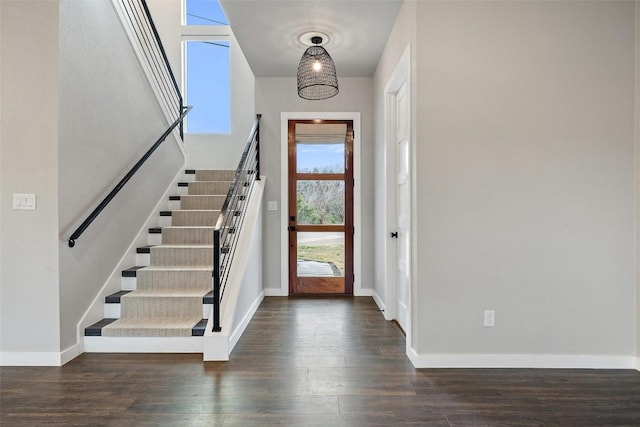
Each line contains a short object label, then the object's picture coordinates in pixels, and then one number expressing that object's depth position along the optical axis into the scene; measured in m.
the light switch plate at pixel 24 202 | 2.60
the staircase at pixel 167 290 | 2.84
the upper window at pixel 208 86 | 5.93
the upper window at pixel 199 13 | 5.97
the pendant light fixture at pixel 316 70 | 3.28
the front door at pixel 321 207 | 4.77
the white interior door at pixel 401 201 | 3.41
